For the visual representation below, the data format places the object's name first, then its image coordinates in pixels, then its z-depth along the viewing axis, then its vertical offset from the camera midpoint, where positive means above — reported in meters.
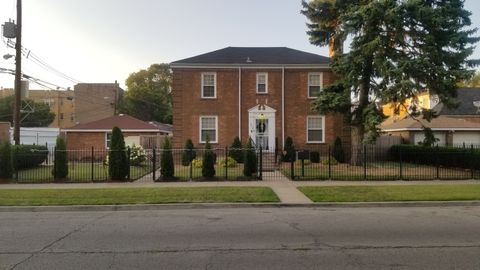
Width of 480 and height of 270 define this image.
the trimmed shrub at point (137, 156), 29.85 -0.51
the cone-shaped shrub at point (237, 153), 30.84 -0.37
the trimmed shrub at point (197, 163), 28.75 -0.89
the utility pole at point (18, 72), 28.02 +4.02
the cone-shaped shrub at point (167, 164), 22.12 -0.71
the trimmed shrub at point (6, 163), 22.39 -0.65
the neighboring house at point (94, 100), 79.50 +7.04
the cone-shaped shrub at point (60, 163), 22.16 -0.65
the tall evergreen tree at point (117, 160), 22.08 -0.54
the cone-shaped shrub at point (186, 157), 29.78 -0.57
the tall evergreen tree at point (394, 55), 25.75 +4.54
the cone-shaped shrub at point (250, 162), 22.64 -0.65
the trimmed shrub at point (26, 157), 23.09 -0.45
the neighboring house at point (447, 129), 40.91 +1.35
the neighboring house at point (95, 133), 43.09 +1.13
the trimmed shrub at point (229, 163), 27.91 -0.85
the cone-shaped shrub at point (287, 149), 32.03 -0.16
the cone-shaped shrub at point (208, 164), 21.94 -0.73
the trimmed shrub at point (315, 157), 31.97 -0.64
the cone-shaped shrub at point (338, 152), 31.64 -0.34
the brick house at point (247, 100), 33.69 +2.92
